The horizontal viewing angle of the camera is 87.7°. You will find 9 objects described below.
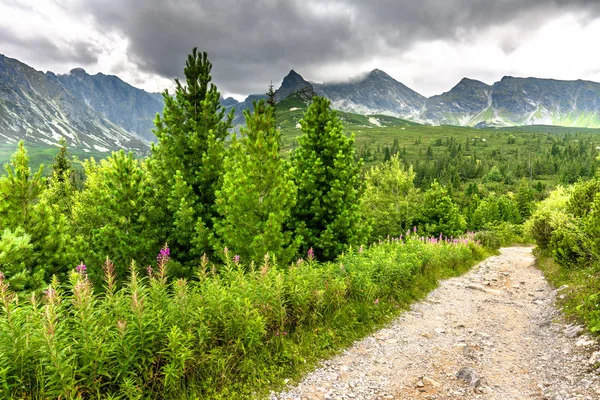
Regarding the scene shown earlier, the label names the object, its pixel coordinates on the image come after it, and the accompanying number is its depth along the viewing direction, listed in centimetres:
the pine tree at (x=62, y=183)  2812
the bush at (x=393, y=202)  3412
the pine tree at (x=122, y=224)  1288
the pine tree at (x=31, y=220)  1019
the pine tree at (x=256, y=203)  1130
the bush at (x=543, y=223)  2164
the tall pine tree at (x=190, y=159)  1345
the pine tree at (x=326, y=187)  1391
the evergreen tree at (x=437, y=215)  3322
